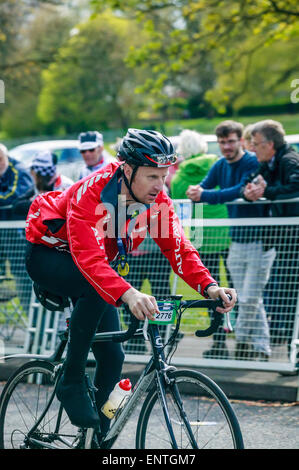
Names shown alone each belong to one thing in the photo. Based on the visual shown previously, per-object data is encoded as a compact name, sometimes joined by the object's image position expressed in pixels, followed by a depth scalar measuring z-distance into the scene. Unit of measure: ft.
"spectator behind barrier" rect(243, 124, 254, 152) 52.28
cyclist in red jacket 23.56
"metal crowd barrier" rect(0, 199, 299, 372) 40.73
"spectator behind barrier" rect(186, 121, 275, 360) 41.29
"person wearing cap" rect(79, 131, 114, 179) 51.78
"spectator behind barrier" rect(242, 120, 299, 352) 40.63
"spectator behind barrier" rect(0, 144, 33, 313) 47.21
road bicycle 23.17
